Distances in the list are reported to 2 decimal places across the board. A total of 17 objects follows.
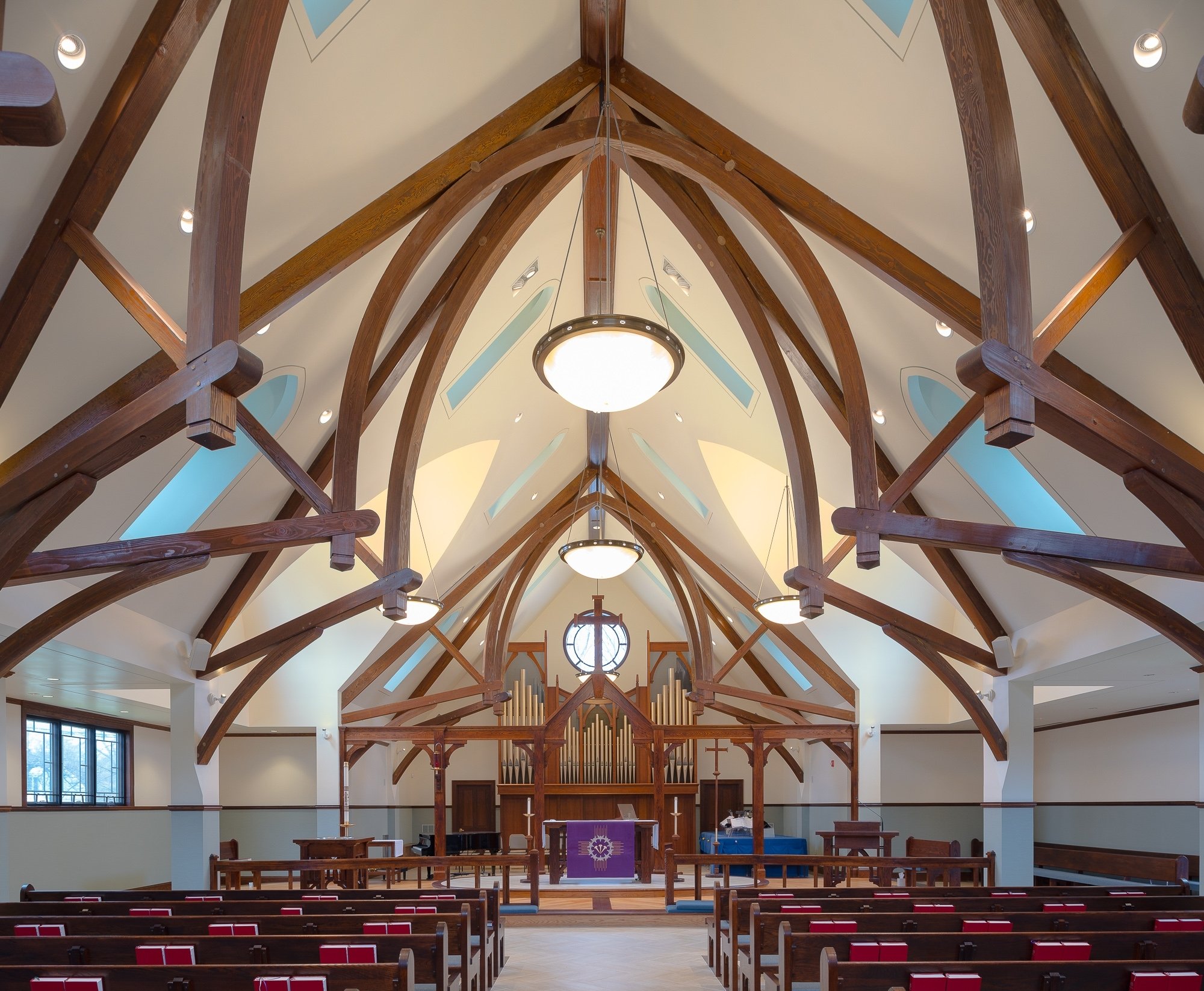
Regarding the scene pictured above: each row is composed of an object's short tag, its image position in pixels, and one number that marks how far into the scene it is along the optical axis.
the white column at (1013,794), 13.42
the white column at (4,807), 10.44
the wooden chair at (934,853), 13.58
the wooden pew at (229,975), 5.21
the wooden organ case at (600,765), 22.22
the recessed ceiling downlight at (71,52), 5.81
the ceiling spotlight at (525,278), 11.78
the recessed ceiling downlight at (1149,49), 5.85
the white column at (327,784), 17.75
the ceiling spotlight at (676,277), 11.75
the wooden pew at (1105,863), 14.84
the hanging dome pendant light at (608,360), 7.28
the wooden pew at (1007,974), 5.38
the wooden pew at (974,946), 6.09
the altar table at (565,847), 17.19
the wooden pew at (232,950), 6.02
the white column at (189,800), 13.70
